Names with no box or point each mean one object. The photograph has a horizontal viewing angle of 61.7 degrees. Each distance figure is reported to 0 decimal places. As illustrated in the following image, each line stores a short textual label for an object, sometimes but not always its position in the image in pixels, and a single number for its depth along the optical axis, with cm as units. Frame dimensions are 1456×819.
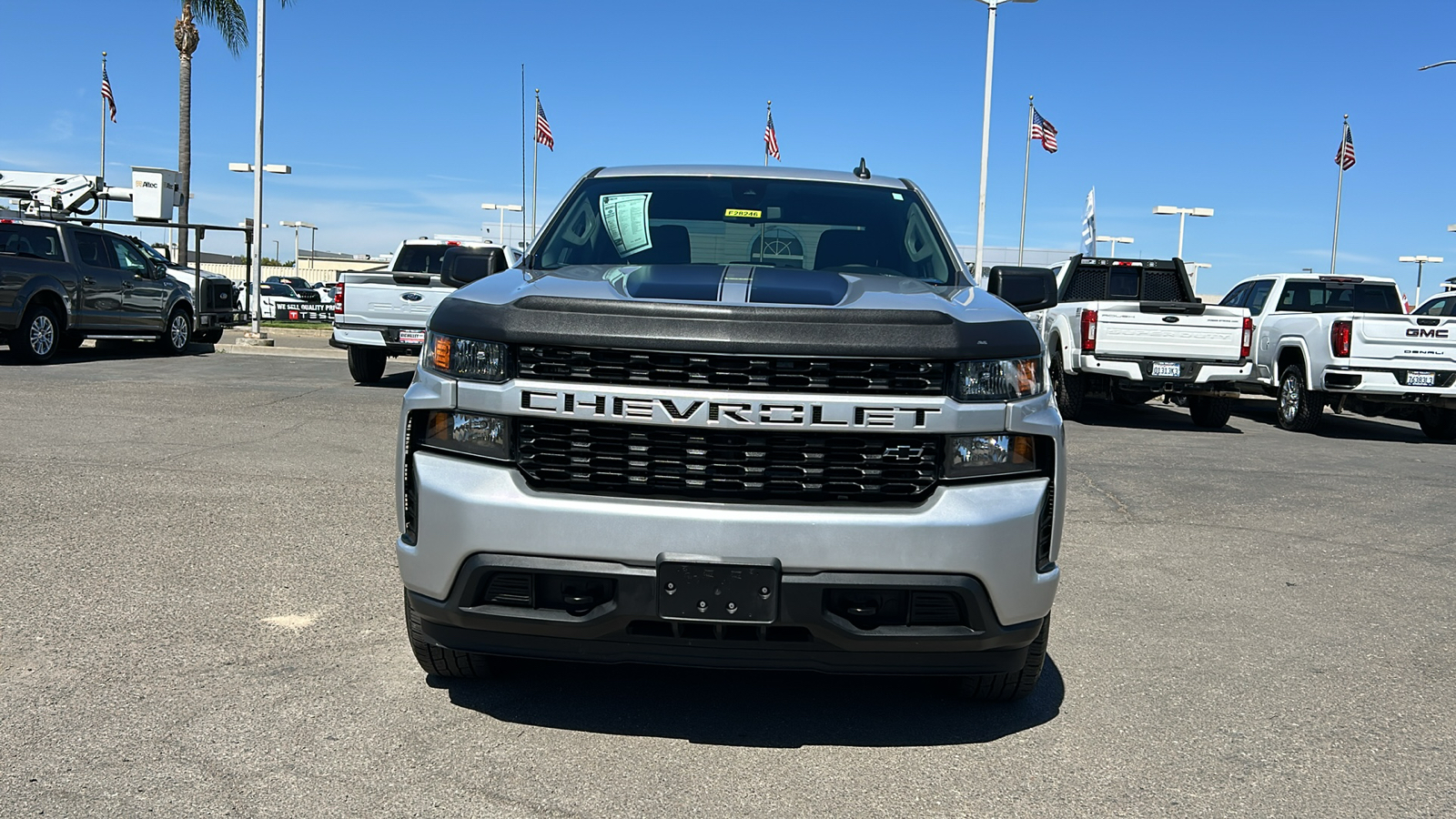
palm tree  3152
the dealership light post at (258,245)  2190
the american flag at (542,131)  3631
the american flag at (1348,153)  3897
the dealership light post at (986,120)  2809
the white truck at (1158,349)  1327
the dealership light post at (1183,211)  4541
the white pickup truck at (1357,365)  1309
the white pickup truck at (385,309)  1388
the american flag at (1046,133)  3152
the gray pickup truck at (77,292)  1538
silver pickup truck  324
